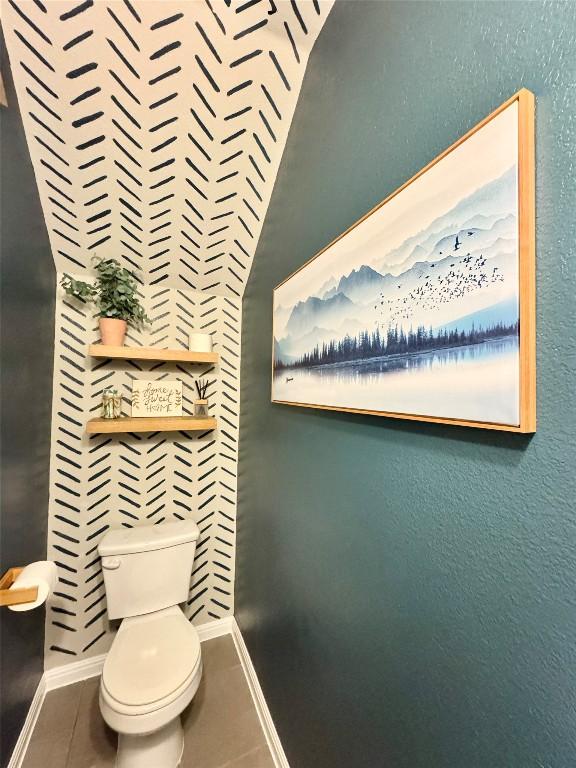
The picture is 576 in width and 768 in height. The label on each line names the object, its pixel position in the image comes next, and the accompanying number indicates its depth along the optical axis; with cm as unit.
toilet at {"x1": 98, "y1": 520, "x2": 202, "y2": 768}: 108
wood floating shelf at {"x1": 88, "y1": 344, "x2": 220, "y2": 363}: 152
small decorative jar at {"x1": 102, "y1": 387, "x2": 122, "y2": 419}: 158
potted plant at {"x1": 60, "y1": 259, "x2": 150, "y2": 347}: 155
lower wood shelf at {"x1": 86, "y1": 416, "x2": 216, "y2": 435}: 148
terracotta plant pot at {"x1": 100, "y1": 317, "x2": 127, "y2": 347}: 155
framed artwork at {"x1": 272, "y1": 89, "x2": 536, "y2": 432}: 49
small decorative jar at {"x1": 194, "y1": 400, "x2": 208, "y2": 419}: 179
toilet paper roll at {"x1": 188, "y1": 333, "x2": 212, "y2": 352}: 174
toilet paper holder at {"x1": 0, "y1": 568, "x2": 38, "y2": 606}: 85
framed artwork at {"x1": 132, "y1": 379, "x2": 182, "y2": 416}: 170
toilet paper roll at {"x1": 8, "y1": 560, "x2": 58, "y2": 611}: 89
